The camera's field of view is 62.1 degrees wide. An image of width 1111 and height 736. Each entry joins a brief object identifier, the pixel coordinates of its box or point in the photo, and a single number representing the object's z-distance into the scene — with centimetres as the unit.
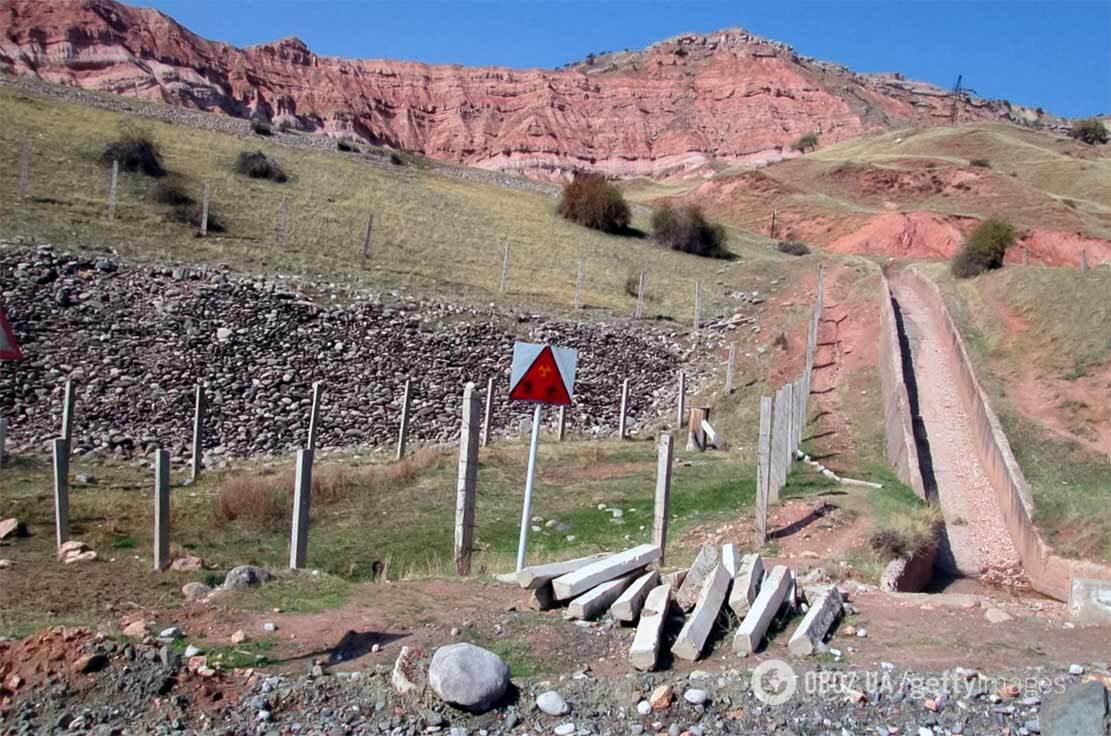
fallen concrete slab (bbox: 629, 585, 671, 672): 584
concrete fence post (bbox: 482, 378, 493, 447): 1911
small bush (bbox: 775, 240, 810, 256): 4595
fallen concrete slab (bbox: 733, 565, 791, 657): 618
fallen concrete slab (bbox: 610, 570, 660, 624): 659
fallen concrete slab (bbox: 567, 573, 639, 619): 676
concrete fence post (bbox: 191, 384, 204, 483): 1504
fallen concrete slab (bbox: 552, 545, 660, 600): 702
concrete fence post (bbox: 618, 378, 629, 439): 2170
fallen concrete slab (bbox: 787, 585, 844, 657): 622
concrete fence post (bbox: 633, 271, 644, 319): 2898
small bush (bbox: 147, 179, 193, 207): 2812
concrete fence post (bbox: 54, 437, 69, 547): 965
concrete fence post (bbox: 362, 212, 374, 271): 2819
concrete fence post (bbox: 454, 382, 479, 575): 913
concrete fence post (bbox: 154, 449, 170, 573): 875
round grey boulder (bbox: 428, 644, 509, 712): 521
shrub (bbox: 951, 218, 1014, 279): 3356
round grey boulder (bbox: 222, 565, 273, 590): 748
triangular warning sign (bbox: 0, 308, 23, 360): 707
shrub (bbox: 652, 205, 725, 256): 4047
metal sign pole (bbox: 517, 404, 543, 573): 861
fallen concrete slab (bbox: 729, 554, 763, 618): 669
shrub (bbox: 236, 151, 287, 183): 3556
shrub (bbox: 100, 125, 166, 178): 3053
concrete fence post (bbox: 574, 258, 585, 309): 2845
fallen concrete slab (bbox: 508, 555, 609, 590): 710
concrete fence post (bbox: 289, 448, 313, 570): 891
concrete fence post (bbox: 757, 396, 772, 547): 1130
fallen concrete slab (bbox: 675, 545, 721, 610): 703
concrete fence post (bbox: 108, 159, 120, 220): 2529
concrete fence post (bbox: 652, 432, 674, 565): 998
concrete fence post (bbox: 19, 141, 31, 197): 2533
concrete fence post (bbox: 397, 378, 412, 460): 1759
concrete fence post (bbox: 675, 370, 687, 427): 2231
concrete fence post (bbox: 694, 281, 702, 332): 2859
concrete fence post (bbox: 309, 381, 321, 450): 1576
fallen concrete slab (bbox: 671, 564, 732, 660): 605
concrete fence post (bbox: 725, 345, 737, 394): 2439
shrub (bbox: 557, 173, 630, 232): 4241
